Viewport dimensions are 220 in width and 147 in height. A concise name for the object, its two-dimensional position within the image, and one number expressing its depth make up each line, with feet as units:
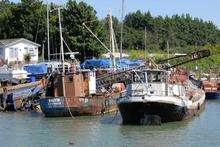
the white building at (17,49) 304.91
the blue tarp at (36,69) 256.52
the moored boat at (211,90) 256.52
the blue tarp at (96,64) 264.31
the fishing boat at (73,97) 170.60
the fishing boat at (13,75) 241.35
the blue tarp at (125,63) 249.79
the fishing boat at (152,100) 147.74
